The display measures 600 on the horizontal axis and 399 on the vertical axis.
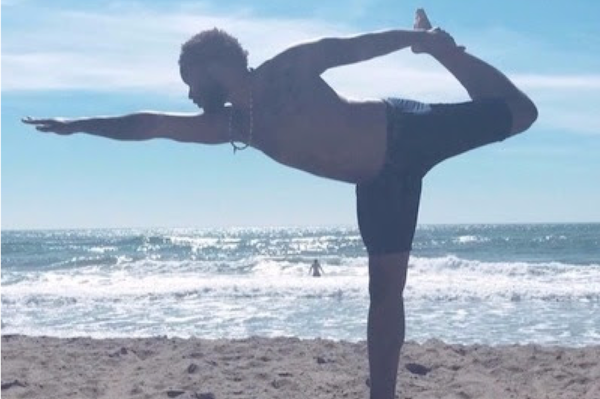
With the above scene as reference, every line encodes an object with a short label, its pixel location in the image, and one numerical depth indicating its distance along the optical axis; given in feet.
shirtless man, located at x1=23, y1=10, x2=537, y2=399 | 11.85
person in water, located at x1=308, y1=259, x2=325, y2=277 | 77.61
